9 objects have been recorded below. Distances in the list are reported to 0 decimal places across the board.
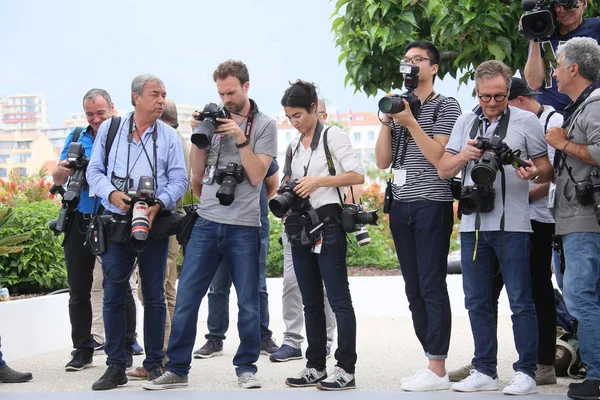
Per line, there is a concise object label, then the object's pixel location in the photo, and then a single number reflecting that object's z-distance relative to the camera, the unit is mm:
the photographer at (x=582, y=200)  9750
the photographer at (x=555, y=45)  11687
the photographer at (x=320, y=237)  10906
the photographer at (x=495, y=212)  10164
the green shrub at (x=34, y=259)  16562
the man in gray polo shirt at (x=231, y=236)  11187
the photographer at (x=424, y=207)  10625
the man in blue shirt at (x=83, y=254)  12773
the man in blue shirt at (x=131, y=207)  11336
